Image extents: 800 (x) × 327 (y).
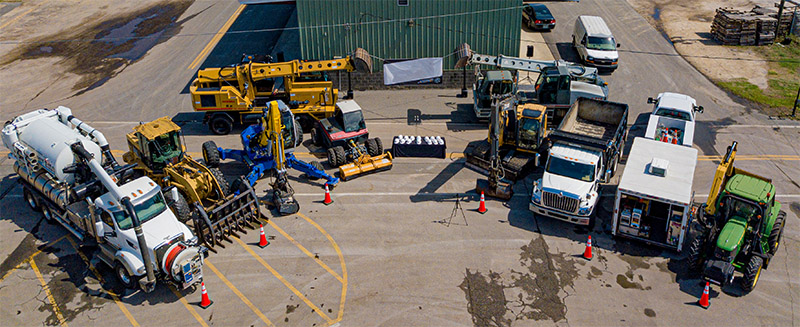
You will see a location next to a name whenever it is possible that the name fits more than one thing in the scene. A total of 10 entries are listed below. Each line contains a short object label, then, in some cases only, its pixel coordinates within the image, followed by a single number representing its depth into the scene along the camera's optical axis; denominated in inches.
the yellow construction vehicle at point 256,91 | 1037.2
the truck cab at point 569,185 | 756.0
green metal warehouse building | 1195.9
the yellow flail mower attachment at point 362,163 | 898.7
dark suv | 1514.5
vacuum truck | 639.8
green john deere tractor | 645.9
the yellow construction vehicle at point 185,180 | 759.7
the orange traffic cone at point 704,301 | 629.9
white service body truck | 700.7
